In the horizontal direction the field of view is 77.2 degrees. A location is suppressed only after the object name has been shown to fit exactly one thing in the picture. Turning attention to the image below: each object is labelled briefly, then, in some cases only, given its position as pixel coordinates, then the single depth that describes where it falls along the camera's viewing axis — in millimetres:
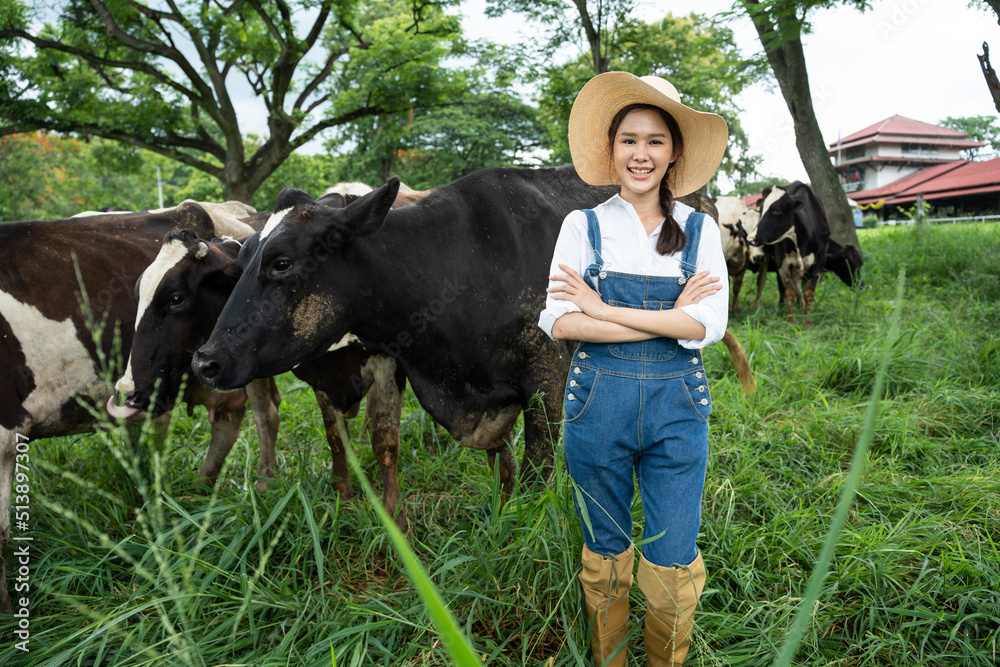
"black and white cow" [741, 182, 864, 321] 7898
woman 1912
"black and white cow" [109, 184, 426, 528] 2822
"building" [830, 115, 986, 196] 35062
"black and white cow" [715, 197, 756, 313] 8797
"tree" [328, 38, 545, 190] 19984
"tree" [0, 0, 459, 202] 12219
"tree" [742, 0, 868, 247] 9656
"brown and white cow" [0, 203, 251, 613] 2736
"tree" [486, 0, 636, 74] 10344
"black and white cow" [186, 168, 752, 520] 2510
